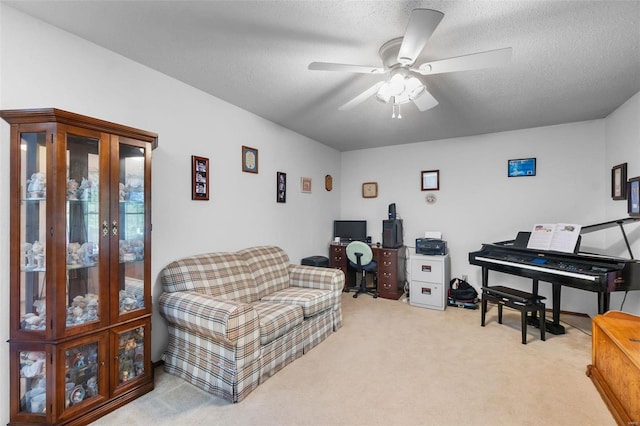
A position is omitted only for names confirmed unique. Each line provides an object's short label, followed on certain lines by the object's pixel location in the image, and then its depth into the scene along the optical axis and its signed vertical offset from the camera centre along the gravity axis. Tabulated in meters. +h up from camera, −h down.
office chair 4.05 -0.72
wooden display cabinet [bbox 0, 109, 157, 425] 1.58 -0.33
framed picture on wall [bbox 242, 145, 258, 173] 3.19 +0.61
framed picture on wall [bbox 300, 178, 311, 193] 4.18 +0.42
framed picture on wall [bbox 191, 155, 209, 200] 2.65 +0.33
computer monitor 4.81 -0.30
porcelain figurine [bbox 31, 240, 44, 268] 1.61 -0.23
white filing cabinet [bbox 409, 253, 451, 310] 3.76 -0.93
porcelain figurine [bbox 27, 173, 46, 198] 1.61 +0.15
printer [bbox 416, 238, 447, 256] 4.00 -0.48
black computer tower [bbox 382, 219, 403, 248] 4.25 -0.31
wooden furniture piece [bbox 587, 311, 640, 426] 1.60 -0.97
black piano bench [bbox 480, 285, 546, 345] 2.72 -0.90
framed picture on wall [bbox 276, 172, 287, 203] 3.69 +0.34
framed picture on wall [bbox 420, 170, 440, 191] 4.40 +0.52
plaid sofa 1.94 -0.83
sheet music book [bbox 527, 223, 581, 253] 2.85 -0.25
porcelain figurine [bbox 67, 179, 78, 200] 1.68 +0.14
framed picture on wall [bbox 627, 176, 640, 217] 2.60 +0.16
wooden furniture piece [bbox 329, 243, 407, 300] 4.16 -0.87
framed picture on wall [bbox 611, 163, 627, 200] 2.89 +0.33
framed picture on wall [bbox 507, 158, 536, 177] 3.76 +0.62
